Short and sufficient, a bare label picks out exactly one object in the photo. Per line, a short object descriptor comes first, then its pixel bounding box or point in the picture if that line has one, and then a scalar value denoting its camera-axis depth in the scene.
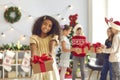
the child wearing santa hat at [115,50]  4.47
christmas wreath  6.93
